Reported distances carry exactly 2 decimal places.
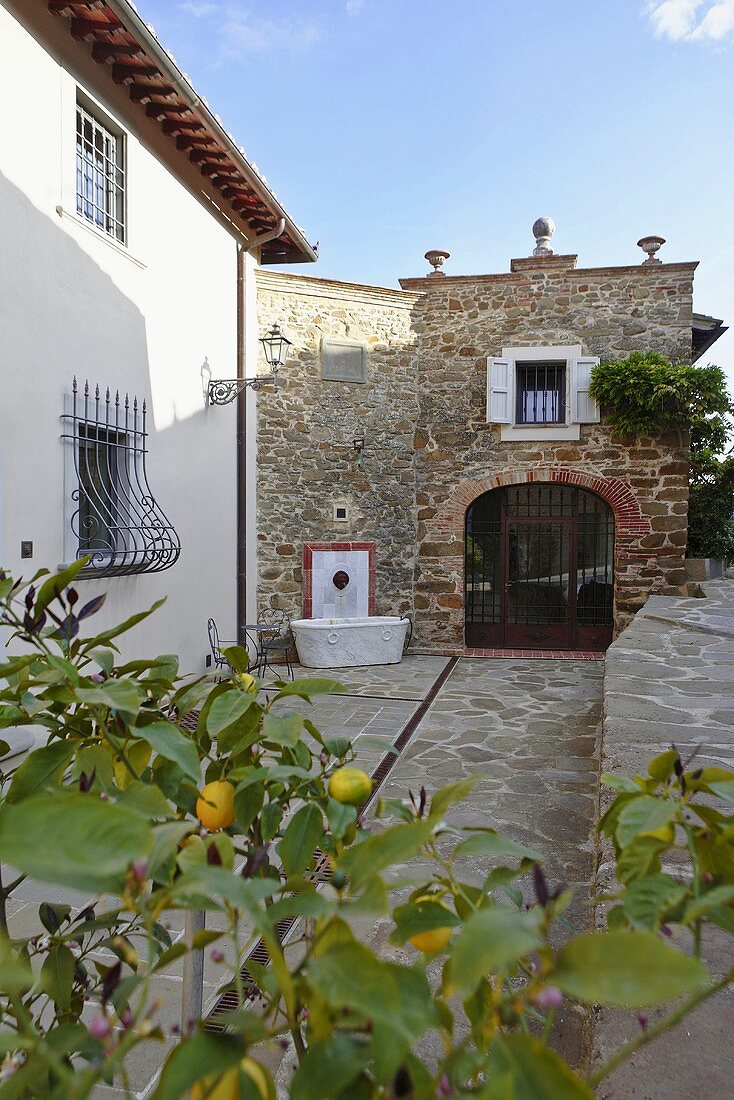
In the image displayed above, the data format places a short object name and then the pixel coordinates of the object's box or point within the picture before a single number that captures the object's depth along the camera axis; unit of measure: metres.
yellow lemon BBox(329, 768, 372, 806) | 0.77
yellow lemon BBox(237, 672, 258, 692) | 0.92
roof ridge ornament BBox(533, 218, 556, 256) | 9.98
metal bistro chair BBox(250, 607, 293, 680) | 8.89
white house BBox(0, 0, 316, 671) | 4.57
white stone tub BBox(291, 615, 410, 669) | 8.78
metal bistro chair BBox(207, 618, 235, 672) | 7.20
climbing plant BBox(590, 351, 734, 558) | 8.95
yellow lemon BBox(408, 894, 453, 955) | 0.62
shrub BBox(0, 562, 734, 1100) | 0.42
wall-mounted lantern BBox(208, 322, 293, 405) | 7.28
